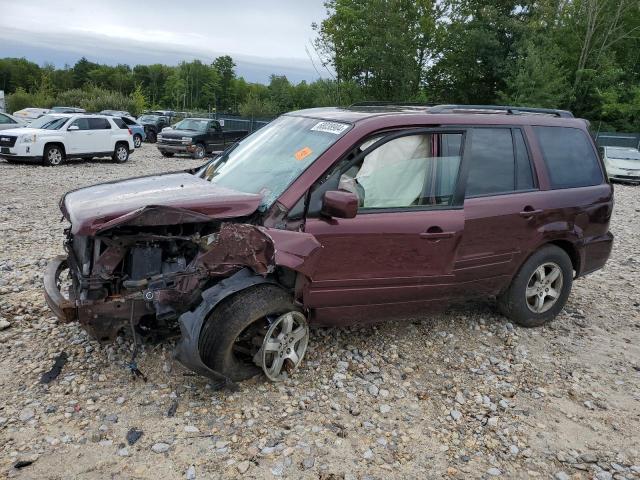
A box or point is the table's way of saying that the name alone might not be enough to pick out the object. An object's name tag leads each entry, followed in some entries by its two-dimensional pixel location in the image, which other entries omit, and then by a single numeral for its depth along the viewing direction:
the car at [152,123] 28.67
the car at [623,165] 18.98
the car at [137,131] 24.19
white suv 15.16
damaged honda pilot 3.23
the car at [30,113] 28.58
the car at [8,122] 17.56
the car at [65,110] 28.85
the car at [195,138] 19.94
